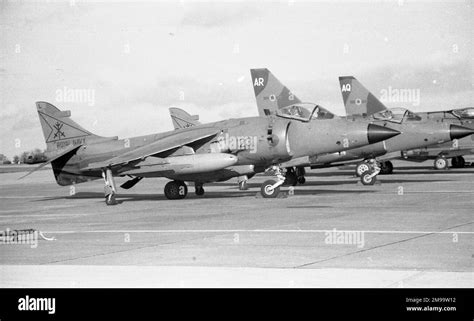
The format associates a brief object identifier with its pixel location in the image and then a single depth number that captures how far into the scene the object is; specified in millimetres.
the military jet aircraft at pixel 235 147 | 22172
